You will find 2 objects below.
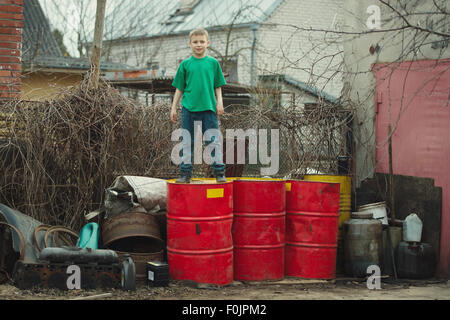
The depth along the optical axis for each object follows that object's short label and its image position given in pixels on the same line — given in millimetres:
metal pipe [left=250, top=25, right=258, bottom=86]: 19641
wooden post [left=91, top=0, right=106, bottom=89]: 8117
